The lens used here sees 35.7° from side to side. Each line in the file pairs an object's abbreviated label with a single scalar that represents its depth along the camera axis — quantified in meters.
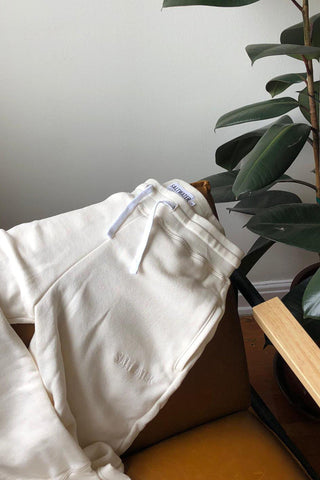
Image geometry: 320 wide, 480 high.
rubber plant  0.85
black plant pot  1.32
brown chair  0.81
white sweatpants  0.71
